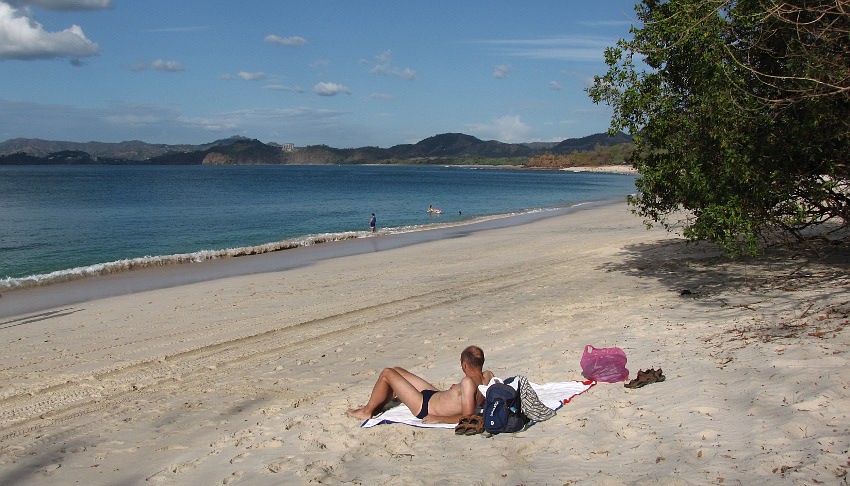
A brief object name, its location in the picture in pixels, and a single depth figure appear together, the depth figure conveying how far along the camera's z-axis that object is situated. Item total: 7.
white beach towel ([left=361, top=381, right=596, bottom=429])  6.10
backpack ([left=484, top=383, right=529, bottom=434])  5.59
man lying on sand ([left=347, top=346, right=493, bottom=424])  5.98
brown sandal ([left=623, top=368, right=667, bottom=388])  6.26
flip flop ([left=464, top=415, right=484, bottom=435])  5.66
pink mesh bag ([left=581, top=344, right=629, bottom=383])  6.57
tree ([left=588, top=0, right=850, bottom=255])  8.72
